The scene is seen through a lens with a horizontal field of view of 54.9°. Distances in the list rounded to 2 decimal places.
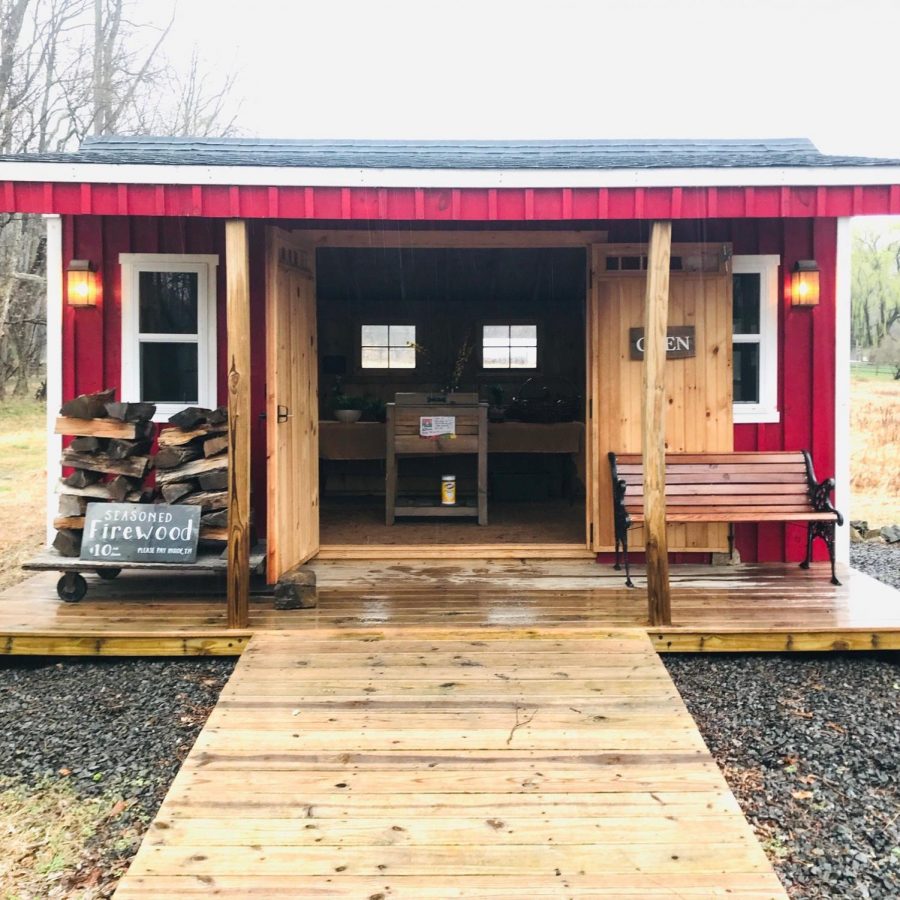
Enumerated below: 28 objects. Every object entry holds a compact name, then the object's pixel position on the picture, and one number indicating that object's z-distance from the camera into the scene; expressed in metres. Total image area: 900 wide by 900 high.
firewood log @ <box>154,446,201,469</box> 5.11
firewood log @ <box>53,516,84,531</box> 5.07
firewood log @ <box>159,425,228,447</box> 5.15
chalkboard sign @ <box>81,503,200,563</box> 4.91
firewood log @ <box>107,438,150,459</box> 5.09
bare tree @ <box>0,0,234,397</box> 18.80
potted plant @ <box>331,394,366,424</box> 8.36
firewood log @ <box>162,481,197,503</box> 5.06
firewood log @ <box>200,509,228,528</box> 5.06
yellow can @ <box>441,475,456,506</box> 7.62
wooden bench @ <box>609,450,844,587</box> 5.34
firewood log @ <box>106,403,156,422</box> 5.06
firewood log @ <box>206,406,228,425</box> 5.24
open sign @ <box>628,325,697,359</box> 5.66
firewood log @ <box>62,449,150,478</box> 5.09
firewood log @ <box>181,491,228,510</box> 5.09
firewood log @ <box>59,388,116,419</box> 5.08
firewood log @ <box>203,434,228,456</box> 5.19
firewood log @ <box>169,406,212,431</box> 5.14
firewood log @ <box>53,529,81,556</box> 5.06
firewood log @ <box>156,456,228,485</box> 5.11
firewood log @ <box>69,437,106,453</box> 5.12
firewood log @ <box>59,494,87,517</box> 5.10
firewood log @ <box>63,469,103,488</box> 5.14
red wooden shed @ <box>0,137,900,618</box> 4.23
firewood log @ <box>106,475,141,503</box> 5.07
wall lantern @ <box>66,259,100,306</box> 5.58
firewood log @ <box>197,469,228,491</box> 5.11
